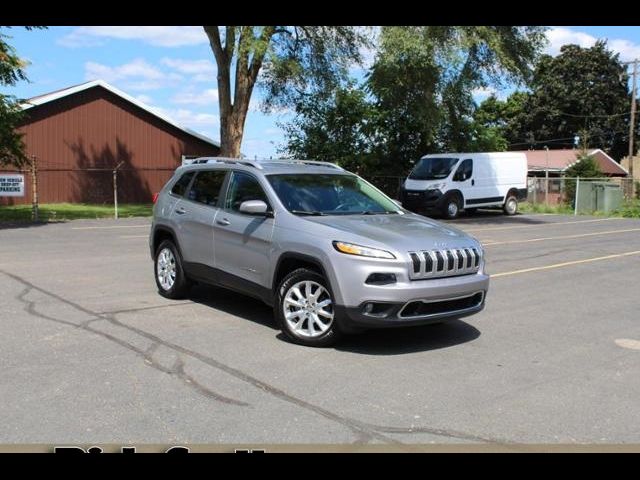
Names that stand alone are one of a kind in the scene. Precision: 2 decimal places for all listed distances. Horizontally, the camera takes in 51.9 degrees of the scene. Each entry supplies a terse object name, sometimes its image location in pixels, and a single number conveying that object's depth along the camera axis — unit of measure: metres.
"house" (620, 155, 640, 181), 64.38
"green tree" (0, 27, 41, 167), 18.25
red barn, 29.27
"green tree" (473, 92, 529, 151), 68.00
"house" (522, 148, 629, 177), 50.94
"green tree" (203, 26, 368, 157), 24.33
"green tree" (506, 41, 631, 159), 62.56
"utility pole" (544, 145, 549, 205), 31.36
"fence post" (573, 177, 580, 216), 29.03
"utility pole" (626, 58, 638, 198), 48.97
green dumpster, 29.19
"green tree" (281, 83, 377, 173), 28.02
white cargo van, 23.73
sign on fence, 19.73
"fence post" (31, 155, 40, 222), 19.48
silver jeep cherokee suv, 5.68
